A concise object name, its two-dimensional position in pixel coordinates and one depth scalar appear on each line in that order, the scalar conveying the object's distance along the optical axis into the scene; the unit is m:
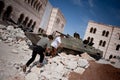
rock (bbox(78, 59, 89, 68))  3.82
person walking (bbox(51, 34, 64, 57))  4.20
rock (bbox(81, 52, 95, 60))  5.24
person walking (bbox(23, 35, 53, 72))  3.01
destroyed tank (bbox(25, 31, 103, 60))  5.73
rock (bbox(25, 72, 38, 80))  2.79
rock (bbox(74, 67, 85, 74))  3.55
